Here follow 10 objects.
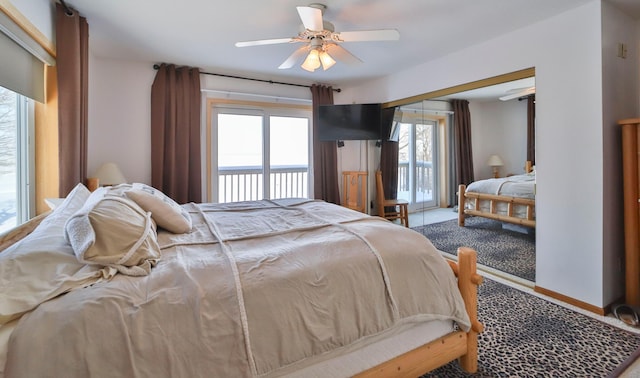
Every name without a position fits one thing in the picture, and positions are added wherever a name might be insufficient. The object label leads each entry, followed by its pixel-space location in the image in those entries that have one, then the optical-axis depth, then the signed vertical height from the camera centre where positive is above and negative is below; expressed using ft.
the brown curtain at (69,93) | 7.77 +2.56
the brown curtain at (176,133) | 12.02 +2.31
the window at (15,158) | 6.67 +0.79
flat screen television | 14.69 +3.19
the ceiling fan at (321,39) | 7.02 +3.82
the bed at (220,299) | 2.99 -1.27
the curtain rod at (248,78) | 12.12 +5.01
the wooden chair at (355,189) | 15.66 +0.01
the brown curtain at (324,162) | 15.33 +1.40
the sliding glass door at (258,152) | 13.71 +1.78
